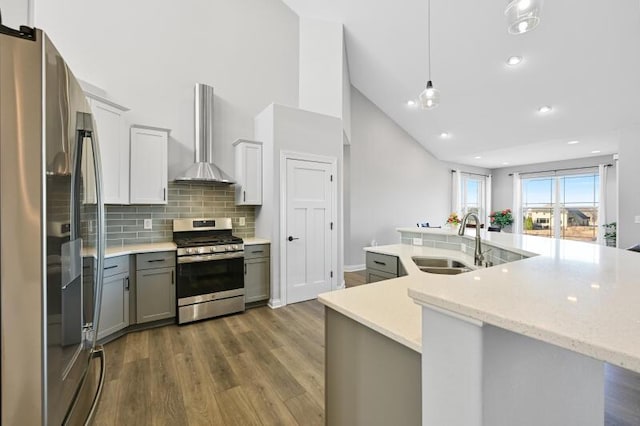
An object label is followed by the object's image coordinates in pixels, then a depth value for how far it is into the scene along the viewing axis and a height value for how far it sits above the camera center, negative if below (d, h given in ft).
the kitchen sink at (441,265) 7.59 -1.60
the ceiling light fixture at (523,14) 5.57 +4.09
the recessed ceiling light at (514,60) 12.57 +6.93
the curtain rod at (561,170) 22.97 +3.76
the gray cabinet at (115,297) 8.54 -2.76
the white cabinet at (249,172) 12.65 +1.78
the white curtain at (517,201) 27.96 +1.04
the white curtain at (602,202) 22.16 +0.75
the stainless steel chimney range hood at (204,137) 11.79 +3.31
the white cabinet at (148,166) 10.37 +1.75
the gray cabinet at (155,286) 9.55 -2.66
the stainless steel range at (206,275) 10.10 -2.43
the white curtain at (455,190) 26.20 +2.02
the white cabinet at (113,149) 9.14 +2.17
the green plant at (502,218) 27.99 -0.68
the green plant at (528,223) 27.40 -1.17
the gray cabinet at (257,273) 11.67 -2.66
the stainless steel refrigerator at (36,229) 1.87 -0.13
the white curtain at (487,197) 29.68 +1.54
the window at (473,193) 28.12 +1.91
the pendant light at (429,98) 9.70 +4.02
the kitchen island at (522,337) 1.70 -0.91
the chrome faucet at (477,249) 6.85 -0.95
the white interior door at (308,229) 12.39 -0.81
